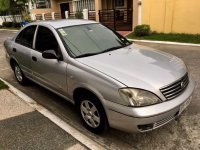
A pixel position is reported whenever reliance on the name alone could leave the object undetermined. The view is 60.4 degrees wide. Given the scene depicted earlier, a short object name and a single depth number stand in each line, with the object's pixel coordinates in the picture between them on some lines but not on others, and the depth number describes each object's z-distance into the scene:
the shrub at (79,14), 13.26
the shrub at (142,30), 8.77
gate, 10.51
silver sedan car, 2.15
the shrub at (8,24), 19.51
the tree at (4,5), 18.64
